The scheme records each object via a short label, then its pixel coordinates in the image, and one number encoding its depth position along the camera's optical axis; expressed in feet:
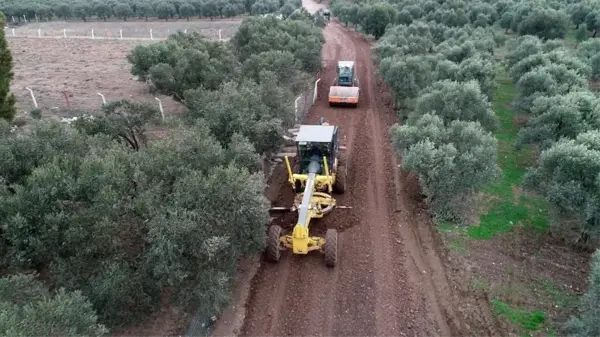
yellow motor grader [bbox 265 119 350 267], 51.31
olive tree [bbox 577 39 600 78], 119.03
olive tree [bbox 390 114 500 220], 60.18
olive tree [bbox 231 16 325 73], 111.32
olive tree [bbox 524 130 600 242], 51.90
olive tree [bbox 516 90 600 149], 69.41
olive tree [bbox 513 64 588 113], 86.63
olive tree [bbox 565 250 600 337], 37.35
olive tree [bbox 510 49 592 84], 98.43
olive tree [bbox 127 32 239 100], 86.58
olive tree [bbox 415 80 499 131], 76.13
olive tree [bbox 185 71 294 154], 59.16
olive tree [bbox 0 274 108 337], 27.35
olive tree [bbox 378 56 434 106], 101.81
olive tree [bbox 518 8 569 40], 157.69
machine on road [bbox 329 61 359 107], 109.09
